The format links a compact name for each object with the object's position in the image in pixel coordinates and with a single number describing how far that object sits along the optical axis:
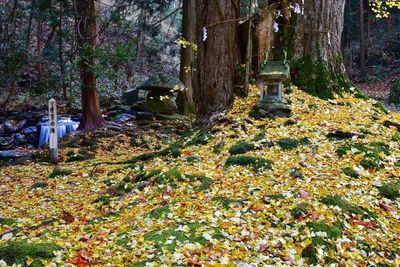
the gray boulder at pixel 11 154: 8.68
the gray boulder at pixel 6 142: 10.34
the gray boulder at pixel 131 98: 15.07
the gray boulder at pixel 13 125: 11.41
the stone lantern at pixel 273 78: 5.57
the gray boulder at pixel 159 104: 12.43
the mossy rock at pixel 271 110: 5.74
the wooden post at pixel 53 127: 7.48
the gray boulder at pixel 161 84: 12.17
